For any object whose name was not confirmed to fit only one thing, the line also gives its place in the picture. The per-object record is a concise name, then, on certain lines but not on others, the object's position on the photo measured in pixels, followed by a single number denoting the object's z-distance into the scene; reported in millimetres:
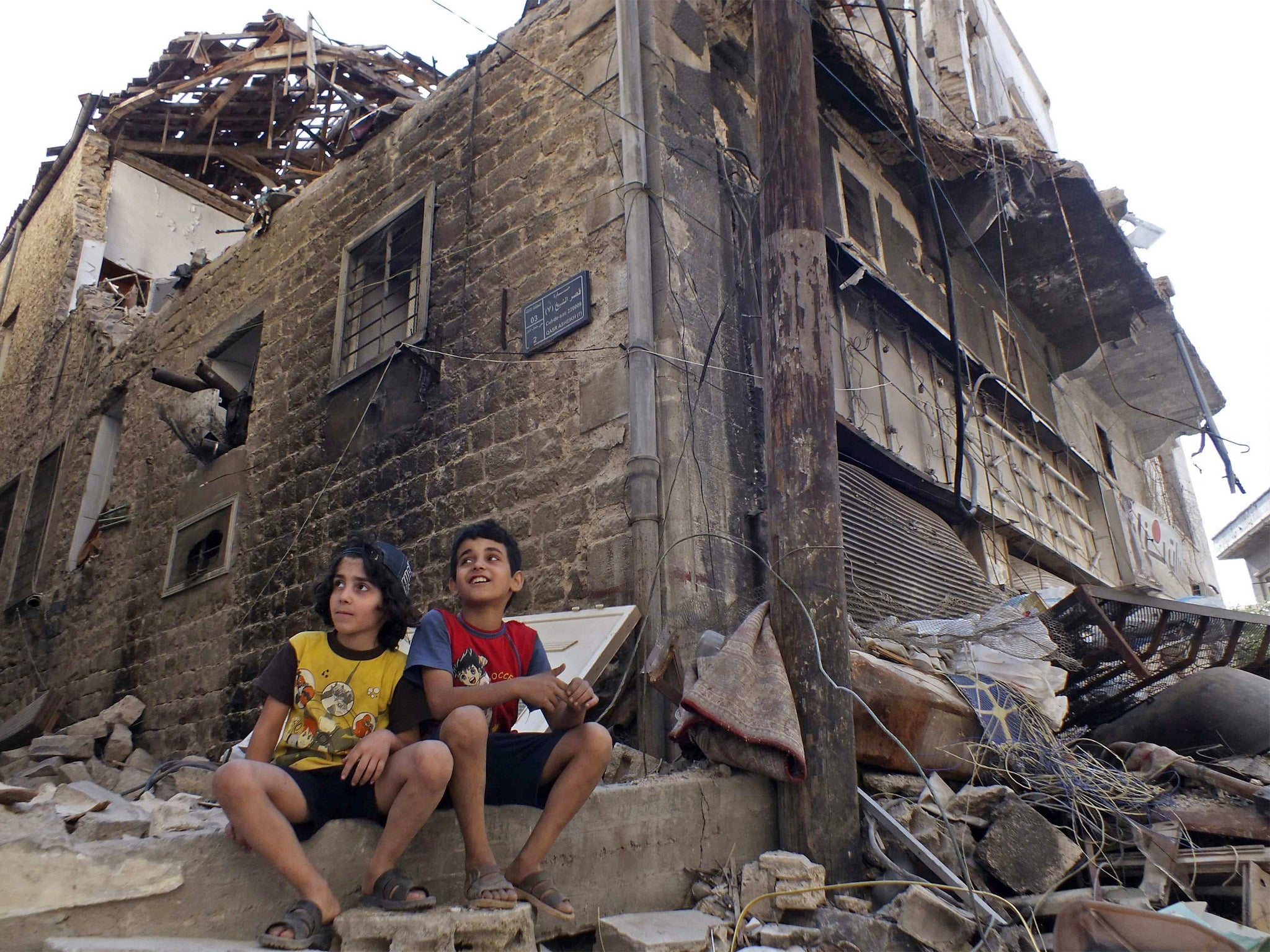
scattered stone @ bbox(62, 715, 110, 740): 7406
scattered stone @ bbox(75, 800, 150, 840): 2436
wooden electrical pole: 3381
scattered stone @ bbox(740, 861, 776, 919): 3010
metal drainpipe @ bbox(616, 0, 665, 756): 4414
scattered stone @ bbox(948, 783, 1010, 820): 3500
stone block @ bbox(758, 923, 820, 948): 2756
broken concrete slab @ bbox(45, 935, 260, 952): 2010
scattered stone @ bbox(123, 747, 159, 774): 6984
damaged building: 5305
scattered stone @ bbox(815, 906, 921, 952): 2791
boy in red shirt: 2473
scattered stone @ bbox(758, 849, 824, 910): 3021
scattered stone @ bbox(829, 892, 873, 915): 3049
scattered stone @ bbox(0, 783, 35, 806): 2500
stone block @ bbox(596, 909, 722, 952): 2605
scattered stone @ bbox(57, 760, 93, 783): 6332
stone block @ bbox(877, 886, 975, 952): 2799
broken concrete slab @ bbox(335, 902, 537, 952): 2172
